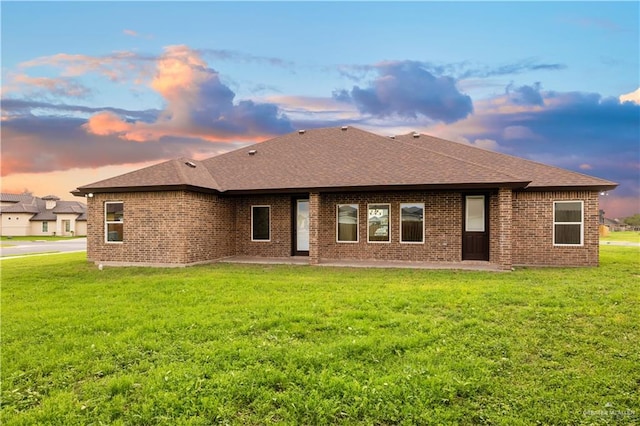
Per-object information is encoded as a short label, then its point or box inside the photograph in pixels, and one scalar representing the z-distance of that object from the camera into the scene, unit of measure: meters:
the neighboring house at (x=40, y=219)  52.06
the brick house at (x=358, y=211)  13.19
